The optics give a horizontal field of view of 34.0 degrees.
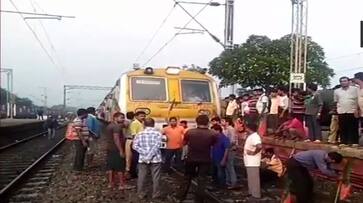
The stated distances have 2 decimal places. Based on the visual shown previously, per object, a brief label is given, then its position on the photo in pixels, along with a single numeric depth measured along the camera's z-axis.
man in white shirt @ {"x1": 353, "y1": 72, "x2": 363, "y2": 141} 11.11
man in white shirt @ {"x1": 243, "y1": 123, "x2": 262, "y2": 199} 11.19
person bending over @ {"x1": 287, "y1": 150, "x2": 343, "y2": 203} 8.28
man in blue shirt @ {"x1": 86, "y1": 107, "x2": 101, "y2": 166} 16.83
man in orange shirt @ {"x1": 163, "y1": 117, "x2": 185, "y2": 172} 14.20
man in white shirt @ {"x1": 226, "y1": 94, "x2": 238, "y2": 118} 18.73
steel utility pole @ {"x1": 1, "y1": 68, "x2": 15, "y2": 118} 67.94
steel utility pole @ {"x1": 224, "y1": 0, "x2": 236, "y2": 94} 25.31
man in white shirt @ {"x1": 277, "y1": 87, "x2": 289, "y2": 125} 14.93
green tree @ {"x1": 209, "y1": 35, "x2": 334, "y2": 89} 30.52
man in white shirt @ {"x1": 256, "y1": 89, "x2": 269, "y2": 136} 15.59
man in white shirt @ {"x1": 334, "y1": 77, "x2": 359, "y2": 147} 11.34
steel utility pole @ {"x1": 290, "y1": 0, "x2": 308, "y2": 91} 22.44
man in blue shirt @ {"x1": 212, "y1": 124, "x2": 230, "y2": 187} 12.11
